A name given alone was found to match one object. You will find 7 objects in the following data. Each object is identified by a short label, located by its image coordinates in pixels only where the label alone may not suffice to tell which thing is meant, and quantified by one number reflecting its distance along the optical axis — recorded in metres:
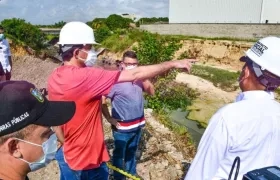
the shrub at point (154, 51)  5.84
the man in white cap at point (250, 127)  1.25
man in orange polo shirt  1.65
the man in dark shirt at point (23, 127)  0.93
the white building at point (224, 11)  24.18
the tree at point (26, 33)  13.21
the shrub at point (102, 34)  23.38
